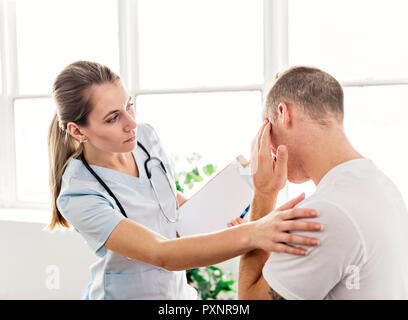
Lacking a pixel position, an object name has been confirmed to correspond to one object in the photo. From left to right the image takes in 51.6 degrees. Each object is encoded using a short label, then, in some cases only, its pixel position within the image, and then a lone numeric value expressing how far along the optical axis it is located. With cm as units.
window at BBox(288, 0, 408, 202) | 212
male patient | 82
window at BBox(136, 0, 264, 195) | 238
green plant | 209
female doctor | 111
